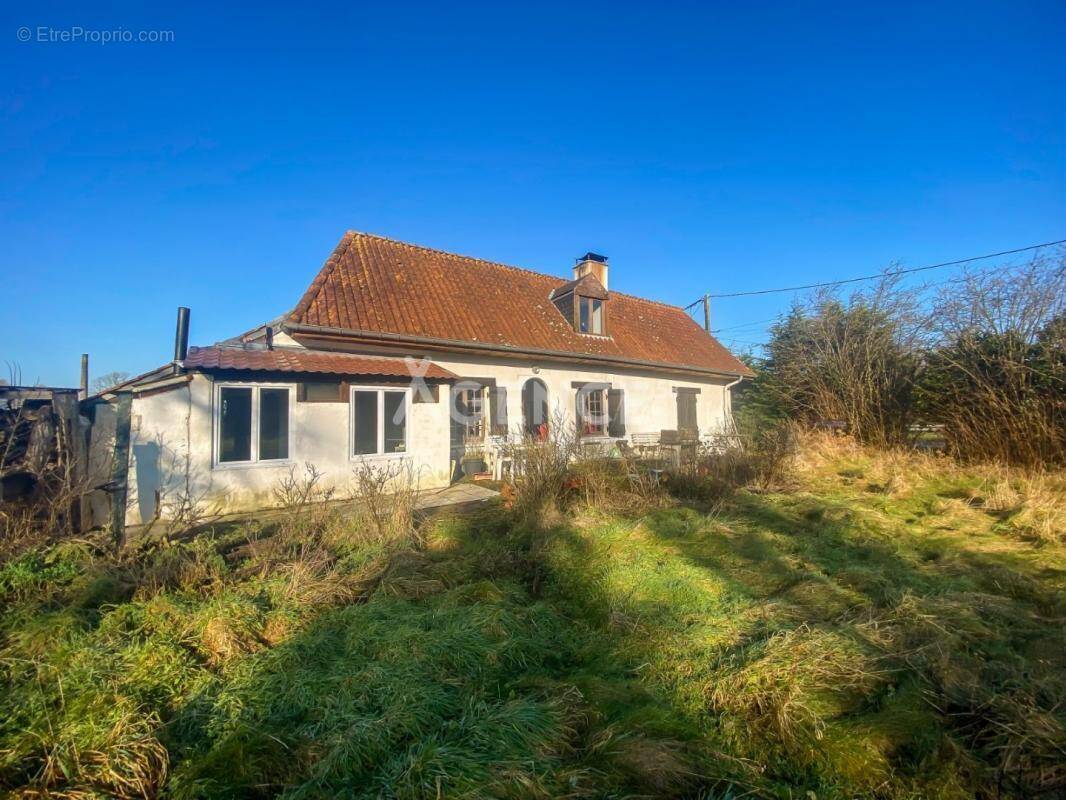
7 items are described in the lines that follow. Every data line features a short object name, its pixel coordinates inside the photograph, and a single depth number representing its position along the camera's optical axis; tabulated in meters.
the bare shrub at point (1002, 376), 8.57
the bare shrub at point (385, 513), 5.33
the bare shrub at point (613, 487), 6.26
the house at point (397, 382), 7.45
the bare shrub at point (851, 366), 11.50
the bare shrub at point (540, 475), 6.08
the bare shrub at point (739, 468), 7.30
